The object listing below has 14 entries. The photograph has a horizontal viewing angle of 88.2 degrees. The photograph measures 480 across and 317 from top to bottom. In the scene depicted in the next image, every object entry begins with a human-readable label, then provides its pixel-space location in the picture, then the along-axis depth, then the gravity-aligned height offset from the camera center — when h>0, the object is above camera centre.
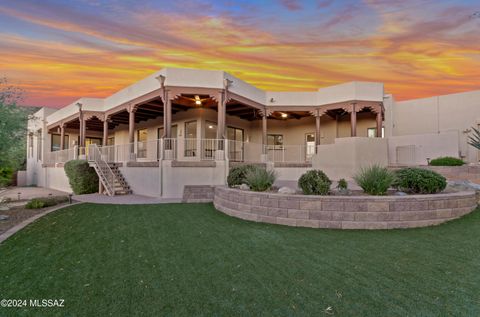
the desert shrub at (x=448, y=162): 9.37 +0.06
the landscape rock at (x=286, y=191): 6.19 -0.69
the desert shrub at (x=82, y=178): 11.88 -0.68
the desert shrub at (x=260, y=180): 6.52 -0.43
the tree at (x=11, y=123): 5.28 +0.89
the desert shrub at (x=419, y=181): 5.67 -0.41
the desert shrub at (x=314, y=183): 5.74 -0.47
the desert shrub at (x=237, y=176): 7.54 -0.38
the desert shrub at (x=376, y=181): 5.59 -0.39
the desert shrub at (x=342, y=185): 6.26 -0.54
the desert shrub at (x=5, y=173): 6.19 -0.25
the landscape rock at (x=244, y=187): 7.16 -0.68
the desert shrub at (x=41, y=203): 7.95 -1.30
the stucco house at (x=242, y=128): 10.27 +2.19
